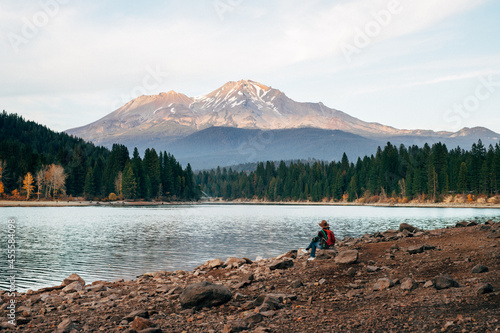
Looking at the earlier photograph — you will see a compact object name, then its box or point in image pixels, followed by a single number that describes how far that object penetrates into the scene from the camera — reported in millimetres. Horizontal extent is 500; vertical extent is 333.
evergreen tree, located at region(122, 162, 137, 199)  155750
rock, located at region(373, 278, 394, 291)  14133
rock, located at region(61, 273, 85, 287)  19877
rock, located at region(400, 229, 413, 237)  26625
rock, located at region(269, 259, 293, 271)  19609
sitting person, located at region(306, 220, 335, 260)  22422
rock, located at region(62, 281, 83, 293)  18234
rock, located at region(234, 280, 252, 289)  16672
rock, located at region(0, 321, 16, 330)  12805
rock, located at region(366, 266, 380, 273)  16891
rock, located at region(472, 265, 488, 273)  14393
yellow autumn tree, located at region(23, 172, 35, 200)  138250
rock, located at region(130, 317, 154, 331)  11727
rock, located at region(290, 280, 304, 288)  15727
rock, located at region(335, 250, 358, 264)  18203
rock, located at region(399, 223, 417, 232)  28661
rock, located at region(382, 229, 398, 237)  27695
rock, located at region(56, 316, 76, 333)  11953
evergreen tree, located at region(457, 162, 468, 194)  133250
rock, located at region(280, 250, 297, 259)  23797
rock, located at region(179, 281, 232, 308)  13852
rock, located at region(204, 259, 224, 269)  22844
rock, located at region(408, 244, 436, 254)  19469
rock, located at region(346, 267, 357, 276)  16719
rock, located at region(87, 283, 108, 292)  17891
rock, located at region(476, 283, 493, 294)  11662
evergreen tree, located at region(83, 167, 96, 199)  158750
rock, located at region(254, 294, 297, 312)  13029
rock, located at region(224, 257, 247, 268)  22458
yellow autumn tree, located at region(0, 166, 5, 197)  134200
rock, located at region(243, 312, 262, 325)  11838
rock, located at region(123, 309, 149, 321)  12922
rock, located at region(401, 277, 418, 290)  13399
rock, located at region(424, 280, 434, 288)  13392
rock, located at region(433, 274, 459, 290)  12883
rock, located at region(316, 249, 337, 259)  20619
